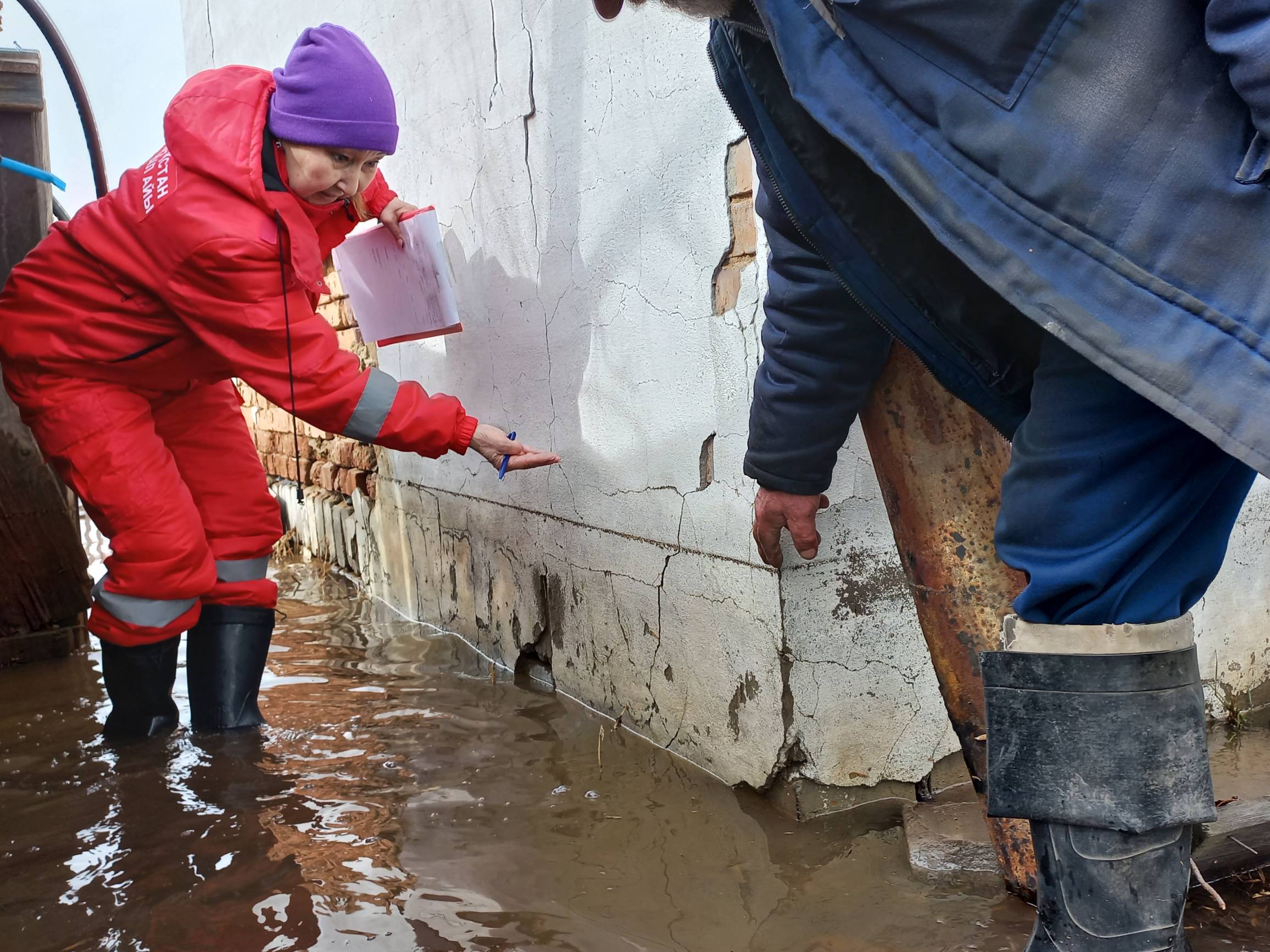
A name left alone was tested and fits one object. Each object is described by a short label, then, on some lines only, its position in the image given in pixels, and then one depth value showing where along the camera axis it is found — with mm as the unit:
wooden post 3023
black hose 3119
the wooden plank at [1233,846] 1498
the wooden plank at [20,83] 3000
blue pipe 2600
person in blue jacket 763
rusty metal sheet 1392
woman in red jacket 2107
